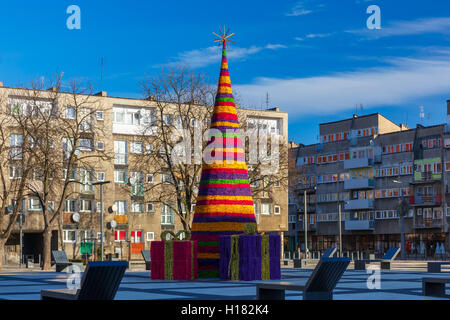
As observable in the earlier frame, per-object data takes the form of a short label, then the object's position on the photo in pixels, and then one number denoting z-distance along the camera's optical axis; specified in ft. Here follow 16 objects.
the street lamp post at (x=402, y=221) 244.42
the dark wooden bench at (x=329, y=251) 140.24
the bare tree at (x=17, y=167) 133.08
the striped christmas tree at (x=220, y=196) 92.22
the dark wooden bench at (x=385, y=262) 128.54
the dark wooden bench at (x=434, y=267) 114.91
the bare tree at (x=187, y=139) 147.33
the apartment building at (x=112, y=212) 221.72
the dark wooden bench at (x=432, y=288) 66.03
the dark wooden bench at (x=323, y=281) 50.68
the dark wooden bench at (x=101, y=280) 44.11
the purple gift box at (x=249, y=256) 89.56
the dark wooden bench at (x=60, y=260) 127.54
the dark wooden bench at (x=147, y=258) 129.29
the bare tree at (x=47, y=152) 132.77
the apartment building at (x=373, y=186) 266.16
